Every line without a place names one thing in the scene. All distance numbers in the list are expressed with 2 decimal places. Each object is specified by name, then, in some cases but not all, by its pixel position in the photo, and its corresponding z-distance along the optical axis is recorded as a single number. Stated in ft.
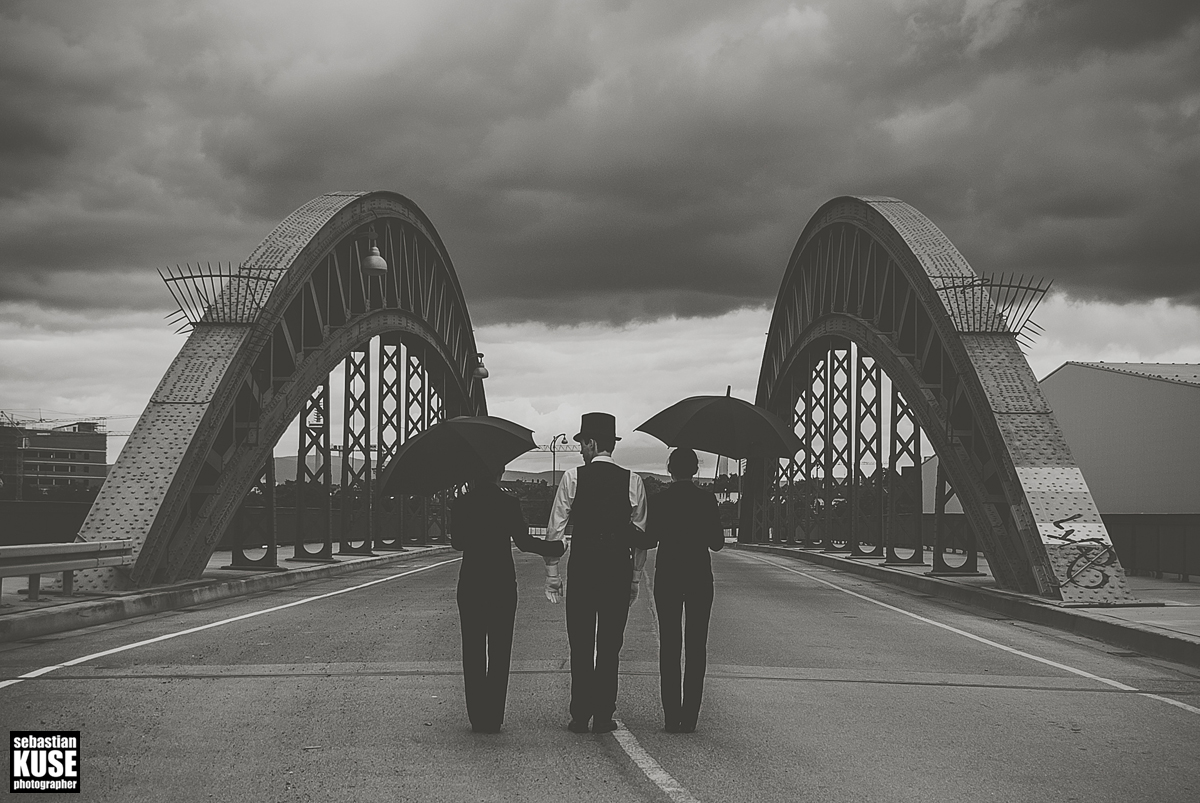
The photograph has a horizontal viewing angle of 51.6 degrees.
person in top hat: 24.17
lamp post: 329.01
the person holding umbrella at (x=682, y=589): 24.73
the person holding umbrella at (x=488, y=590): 24.43
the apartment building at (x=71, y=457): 573.74
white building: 128.67
